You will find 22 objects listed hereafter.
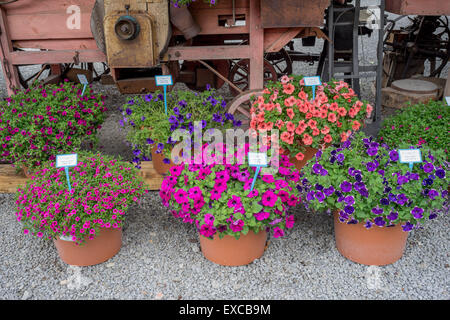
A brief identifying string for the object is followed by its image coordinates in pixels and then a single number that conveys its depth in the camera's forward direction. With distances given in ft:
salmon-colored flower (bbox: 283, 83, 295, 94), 11.45
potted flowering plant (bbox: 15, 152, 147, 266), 8.70
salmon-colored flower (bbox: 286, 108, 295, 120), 10.96
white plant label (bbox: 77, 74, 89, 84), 13.01
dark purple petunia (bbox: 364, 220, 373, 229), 8.53
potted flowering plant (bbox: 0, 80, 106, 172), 11.30
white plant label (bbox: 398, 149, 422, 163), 8.50
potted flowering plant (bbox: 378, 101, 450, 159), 10.85
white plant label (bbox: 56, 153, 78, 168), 8.93
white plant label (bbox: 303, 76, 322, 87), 11.48
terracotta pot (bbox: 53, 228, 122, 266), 9.28
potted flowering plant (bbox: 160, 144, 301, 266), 8.48
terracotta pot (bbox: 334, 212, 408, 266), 8.98
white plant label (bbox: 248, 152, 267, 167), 8.48
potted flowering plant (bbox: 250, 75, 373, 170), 11.02
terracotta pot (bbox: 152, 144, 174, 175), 12.05
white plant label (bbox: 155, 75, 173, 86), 12.35
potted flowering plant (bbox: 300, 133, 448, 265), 8.34
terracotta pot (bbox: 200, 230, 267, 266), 9.12
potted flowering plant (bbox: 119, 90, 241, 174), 11.29
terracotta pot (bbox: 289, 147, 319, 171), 11.84
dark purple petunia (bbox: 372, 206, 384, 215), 8.32
